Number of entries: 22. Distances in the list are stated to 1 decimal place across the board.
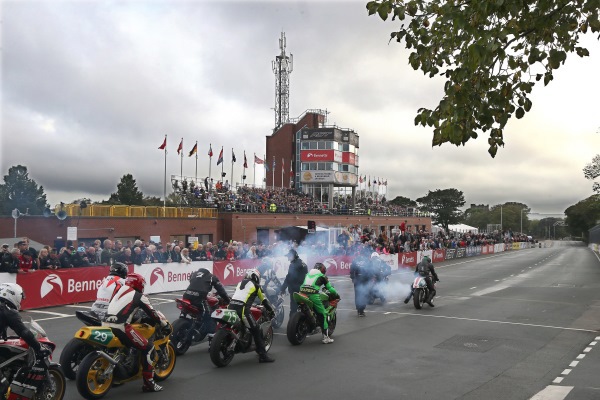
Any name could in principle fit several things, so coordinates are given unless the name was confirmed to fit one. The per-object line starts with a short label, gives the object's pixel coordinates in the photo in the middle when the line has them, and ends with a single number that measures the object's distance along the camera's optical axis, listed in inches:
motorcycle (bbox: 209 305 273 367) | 383.6
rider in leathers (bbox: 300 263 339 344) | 477.7
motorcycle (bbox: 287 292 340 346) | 467.8
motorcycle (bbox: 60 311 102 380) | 338.3
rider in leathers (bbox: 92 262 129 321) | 363.6
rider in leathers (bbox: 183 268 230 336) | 424.5
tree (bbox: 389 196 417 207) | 6446.9
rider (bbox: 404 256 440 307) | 723.4
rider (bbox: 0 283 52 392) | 266.5
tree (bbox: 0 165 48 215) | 3168.3
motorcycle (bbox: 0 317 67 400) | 271.3
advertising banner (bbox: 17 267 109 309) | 656.4
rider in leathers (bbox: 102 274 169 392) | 315.6
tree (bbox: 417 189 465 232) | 6127.0
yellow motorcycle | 303.6
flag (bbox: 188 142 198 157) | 1831.9
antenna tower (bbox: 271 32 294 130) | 3125.0
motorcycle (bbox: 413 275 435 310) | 706.8
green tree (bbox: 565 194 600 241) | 5041.3
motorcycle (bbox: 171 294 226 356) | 422.0
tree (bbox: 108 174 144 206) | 3631.9
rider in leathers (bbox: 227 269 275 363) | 400.5
